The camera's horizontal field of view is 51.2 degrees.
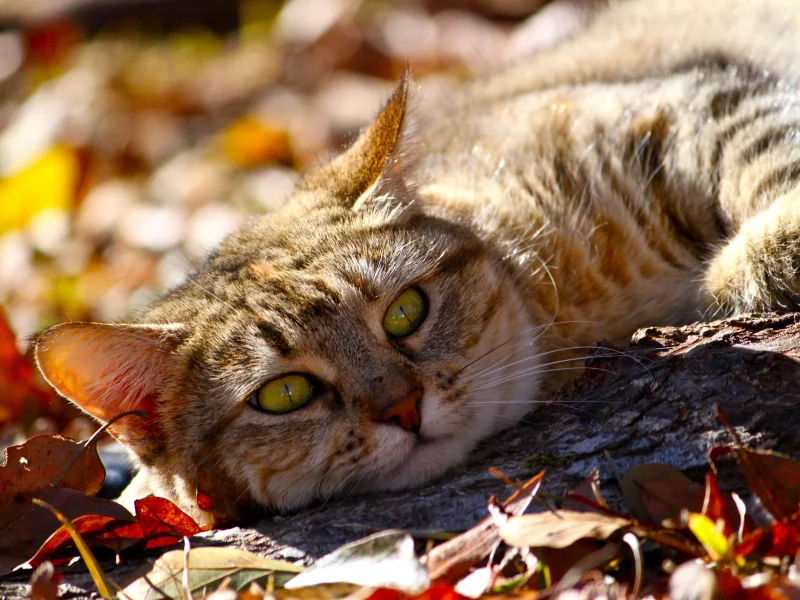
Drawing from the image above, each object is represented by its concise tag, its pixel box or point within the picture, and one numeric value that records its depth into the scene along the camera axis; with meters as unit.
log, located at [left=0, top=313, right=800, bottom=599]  2.04
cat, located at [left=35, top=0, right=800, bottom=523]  2.52
